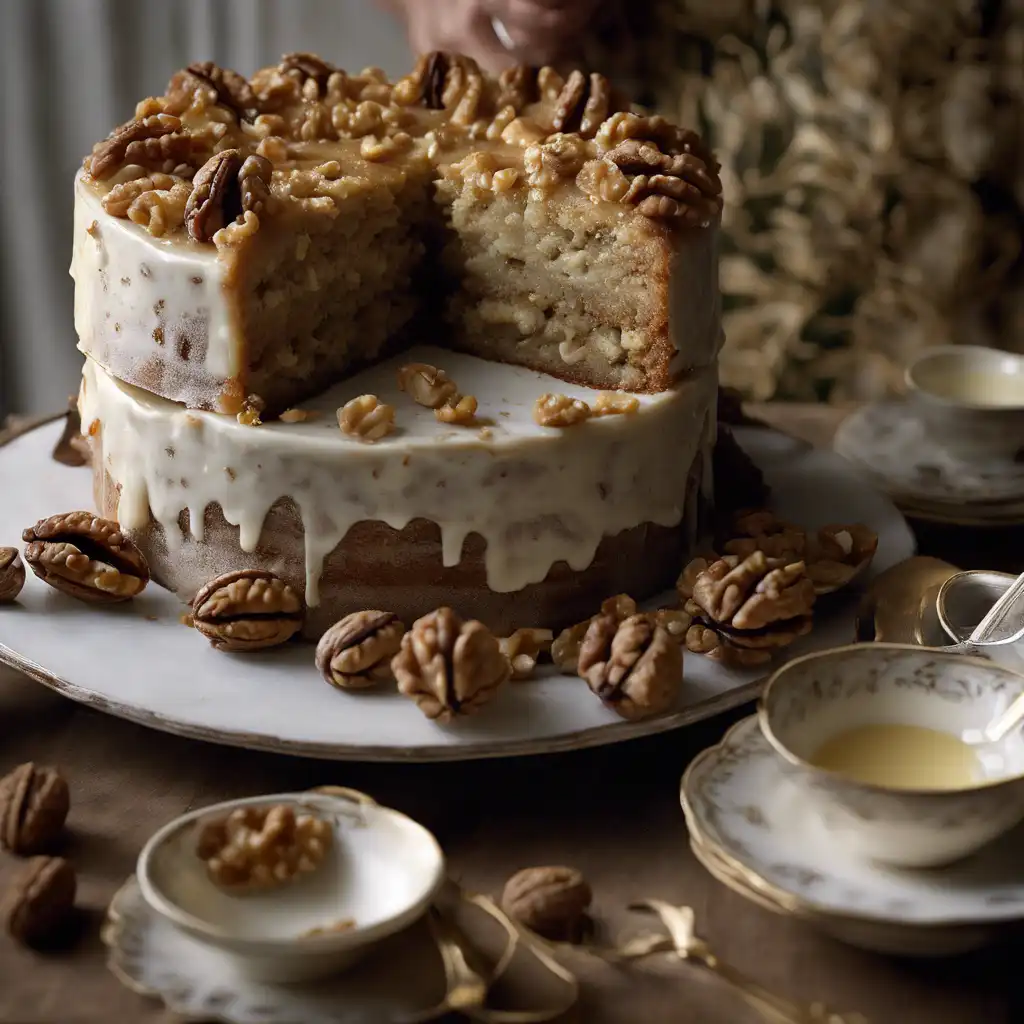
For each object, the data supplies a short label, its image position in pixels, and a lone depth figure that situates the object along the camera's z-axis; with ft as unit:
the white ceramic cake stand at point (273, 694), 3.32
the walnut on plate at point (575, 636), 3.47
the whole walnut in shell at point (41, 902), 3.11
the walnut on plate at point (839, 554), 3.64
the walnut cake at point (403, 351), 3.48
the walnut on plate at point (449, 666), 3.31
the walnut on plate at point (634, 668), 3.35
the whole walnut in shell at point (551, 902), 3.14
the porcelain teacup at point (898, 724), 3.08
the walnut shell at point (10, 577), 3.56
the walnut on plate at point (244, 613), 3.46
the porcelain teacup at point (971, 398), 4.07
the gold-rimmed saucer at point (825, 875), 3.08
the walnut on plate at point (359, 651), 3.40
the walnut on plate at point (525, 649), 3.45
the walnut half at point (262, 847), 3.11
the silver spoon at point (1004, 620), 3.54
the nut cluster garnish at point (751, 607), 3.46
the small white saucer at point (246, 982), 3.01
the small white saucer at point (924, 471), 4.03
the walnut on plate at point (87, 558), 3.56
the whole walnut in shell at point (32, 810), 3.25
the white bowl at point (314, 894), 3.01
